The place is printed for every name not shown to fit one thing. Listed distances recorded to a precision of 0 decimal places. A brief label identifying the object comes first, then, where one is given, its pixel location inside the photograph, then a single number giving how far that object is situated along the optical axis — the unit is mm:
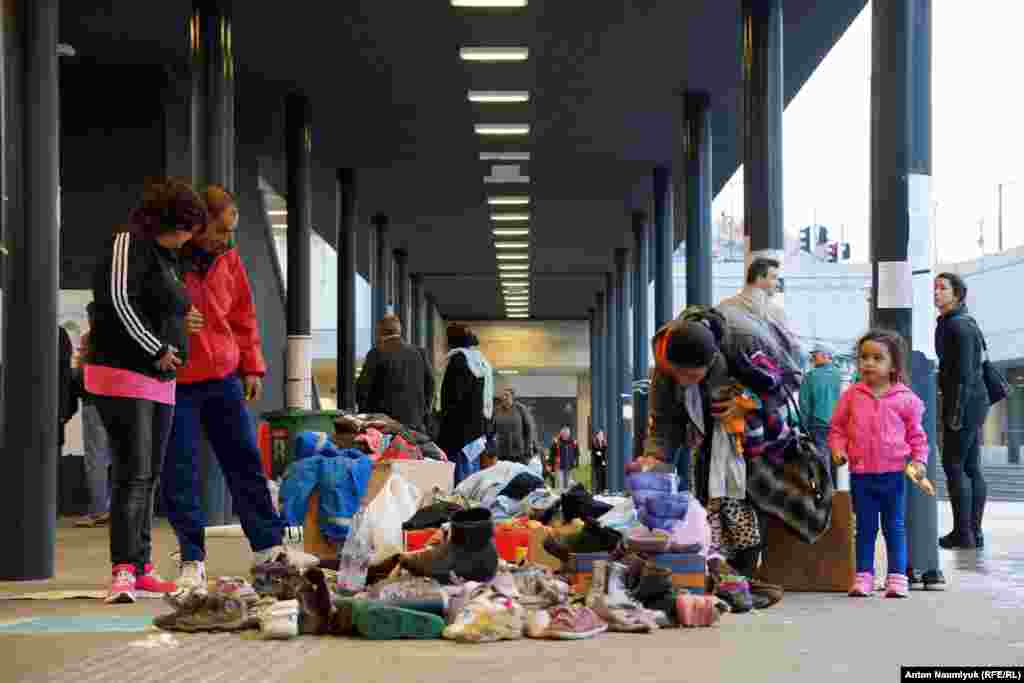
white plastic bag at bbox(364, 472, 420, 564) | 6983
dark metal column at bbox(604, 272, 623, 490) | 35500
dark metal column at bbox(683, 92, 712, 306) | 19375
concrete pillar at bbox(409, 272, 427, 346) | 41781
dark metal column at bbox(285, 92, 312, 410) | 18172
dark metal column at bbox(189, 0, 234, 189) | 13492
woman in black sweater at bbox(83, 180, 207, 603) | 6902
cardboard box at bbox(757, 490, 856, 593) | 7895
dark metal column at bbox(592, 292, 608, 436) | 44688
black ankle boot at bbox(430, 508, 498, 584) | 6238
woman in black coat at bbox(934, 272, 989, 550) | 11097
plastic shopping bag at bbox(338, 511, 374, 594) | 6805
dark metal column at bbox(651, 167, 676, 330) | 23312
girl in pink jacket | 7590
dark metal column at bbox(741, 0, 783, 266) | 13570
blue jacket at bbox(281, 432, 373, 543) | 8789
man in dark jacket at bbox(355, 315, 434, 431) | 13180
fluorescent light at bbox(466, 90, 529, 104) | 19672
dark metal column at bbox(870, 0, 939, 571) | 8656
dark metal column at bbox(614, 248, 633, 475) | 35094
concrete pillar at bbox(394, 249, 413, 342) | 36969
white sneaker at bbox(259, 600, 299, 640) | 5582
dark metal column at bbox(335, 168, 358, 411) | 23172
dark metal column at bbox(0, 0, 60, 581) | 8484
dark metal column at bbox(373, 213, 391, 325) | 31219
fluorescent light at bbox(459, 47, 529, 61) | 17391
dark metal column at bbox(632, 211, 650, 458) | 30125
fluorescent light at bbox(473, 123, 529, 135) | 21734
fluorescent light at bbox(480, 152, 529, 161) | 23844
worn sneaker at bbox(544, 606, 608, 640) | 5637
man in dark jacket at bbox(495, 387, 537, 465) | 23125
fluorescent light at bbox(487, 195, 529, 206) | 28047
